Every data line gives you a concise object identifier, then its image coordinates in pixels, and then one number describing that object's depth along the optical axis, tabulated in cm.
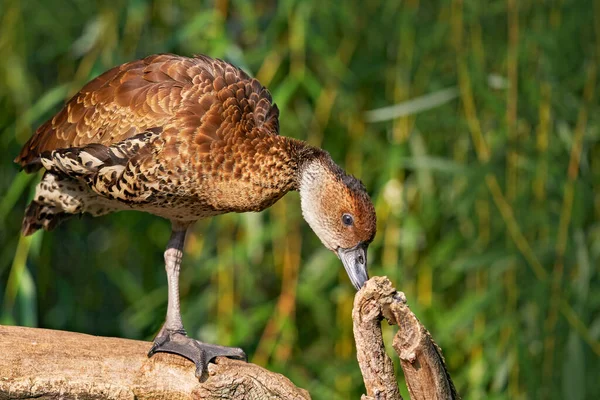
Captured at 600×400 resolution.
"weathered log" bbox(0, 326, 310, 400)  476
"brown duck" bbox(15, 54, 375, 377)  537
